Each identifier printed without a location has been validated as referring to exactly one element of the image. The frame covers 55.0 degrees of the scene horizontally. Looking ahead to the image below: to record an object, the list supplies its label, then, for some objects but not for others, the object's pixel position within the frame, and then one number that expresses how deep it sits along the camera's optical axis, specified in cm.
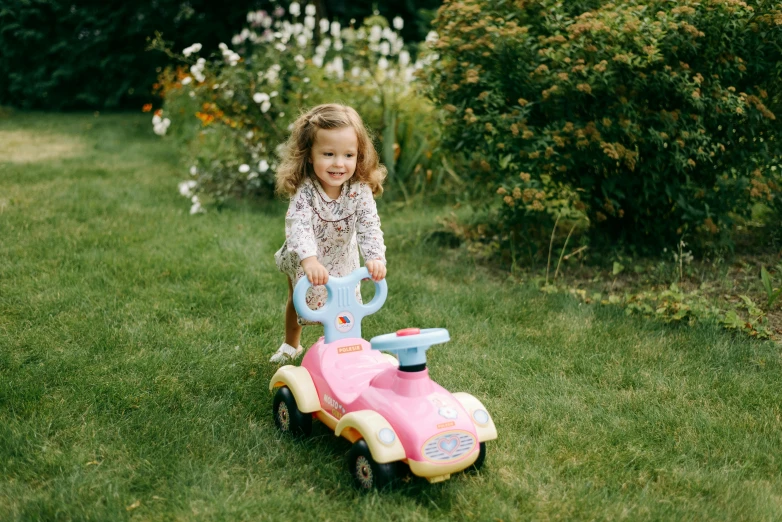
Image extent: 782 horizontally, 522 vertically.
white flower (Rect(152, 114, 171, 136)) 725
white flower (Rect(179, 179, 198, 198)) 637
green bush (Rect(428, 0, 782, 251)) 431
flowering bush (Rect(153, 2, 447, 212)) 653
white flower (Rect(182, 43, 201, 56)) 647
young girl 316
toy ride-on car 251
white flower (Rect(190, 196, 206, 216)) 613
